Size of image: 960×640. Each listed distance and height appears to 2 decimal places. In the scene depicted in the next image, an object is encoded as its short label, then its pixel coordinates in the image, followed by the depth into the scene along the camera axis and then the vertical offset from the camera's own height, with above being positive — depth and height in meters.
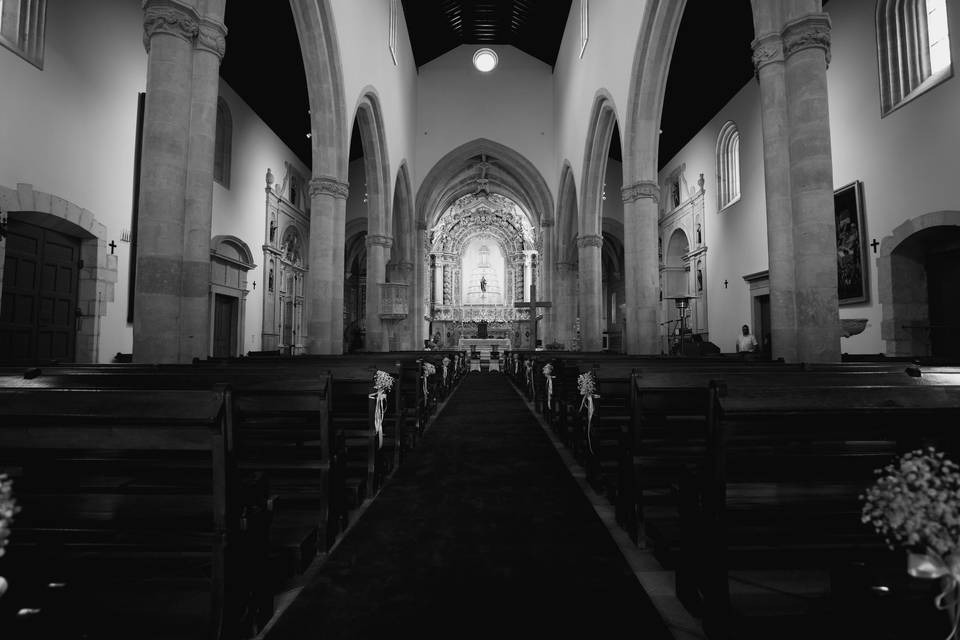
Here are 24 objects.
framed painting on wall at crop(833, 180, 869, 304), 9.51 +1.92
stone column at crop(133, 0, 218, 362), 5.11 +1.58
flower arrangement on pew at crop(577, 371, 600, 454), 3.99 -0.29
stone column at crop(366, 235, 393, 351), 13.94 +1.83
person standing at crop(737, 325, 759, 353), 11.76 +0.13
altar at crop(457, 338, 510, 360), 24.45 +0.34
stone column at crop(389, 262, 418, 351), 19.69 +1.64
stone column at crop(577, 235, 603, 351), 14.83 +1.68
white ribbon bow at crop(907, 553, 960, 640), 1.07 -0.45
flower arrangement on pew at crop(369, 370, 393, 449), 3.83 -0.28
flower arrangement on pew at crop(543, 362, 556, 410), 6.90 -0.33
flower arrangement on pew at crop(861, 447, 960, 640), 1.09 -0.37
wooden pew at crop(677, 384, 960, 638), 1.83 -0.52
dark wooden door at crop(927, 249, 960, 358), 8.48 +0.79
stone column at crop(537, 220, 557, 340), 20.33 +3.06
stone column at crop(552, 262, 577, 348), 20.09 +1.96
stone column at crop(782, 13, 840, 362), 5.46 +1.61
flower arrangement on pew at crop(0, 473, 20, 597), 1.05 -0.31
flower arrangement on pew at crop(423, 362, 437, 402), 6.94 -0.25
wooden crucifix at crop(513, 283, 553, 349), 19.53 +1.69
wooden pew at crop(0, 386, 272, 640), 1.66 -0.61
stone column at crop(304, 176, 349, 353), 9.88 +1.62
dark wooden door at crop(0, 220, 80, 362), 7.39 +0.87
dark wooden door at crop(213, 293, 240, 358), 12.76 +0.71
